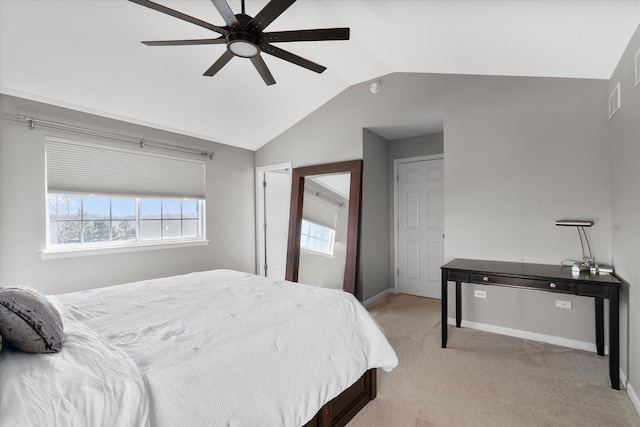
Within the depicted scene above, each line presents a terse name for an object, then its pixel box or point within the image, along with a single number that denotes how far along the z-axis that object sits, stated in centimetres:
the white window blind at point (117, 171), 322
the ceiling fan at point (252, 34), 172
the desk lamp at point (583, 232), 260
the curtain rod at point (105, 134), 300
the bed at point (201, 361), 97
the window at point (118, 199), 325
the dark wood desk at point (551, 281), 217
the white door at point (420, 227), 448
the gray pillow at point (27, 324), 110
